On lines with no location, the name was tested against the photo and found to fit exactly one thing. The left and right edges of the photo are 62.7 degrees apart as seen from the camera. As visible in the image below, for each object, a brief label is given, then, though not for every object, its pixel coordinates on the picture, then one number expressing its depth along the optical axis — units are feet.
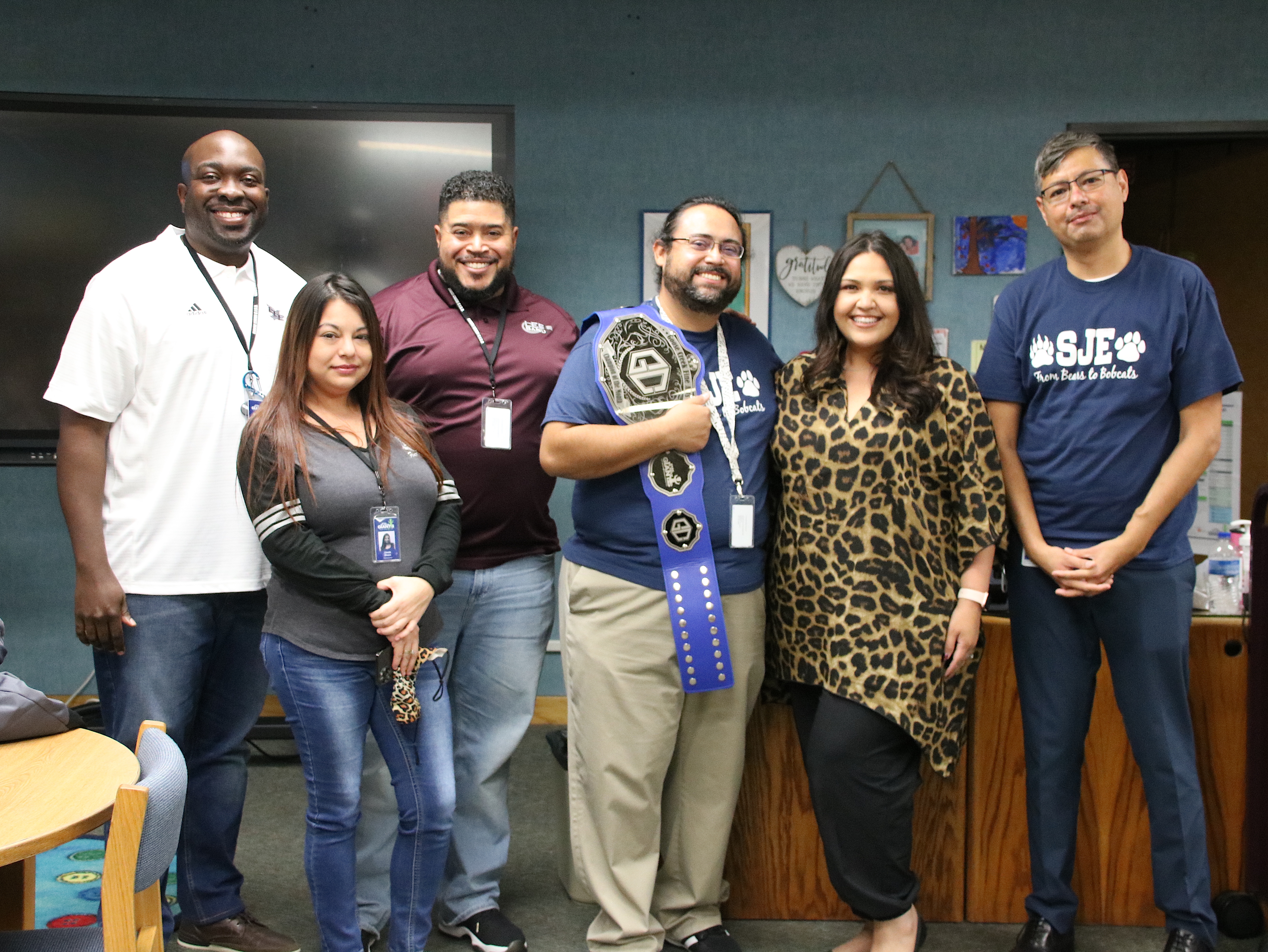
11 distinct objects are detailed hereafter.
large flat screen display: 11.39
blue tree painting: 12.68
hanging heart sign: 12.75
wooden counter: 7.80
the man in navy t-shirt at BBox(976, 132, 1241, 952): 6.68
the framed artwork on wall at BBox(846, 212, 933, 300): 12.71
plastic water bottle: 8.03
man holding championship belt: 6.75
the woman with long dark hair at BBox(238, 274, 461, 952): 6.14
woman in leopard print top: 6.57
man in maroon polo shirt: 7.38
